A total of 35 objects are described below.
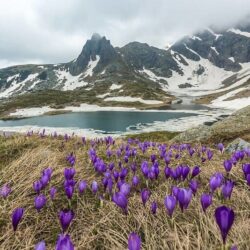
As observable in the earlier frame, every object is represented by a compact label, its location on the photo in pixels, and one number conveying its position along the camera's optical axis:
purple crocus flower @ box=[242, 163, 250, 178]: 2.64
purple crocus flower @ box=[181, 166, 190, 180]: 2.85
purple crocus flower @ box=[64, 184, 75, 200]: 2.37
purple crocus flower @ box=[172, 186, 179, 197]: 2.07
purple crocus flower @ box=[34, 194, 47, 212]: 2.23
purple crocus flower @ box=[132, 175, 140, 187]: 2.84
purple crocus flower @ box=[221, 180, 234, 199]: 2.23
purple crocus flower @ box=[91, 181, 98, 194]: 2.62
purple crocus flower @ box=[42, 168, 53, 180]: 2.78
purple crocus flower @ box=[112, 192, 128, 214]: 2.10
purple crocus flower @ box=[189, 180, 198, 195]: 2.49
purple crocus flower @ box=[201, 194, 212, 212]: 1.98
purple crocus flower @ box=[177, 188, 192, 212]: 2.04
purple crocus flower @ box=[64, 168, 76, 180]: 2.72
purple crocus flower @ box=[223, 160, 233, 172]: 3.02
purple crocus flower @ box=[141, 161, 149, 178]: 3.00
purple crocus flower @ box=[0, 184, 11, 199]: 2.52
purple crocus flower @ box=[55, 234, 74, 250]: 1.29
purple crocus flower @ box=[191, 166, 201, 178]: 2.90
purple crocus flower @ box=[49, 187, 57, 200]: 2.50
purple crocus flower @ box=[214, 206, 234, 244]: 1.38
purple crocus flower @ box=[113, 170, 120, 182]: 2.91
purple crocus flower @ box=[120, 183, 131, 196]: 2.31
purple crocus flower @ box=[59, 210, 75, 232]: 1.86
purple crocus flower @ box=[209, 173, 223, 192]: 2.47
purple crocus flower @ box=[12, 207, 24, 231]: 1.85
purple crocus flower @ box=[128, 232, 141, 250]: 1.32
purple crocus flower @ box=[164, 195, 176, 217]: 1.98
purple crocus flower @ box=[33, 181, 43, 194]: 2.53
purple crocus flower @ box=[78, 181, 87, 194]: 2.64
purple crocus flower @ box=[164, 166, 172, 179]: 2.97
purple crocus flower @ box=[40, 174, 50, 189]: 2.67
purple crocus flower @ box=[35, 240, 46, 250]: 1.36
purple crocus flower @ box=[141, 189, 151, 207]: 2.26
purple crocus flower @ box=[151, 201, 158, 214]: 2.17
